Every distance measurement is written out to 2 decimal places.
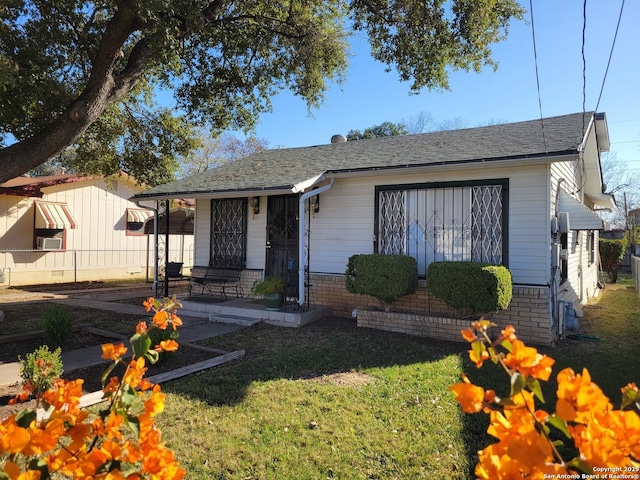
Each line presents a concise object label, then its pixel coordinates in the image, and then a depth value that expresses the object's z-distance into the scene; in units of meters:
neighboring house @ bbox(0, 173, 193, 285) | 15.05
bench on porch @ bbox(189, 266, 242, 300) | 10.13
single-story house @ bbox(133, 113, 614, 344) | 7.26
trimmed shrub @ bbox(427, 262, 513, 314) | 6.62
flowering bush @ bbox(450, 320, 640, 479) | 1.03
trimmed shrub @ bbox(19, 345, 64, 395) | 3.89
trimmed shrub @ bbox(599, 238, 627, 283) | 18.06
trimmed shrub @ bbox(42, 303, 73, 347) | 6.29
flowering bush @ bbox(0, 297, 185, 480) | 1.17
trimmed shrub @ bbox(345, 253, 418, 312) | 7.62
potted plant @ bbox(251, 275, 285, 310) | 8.72
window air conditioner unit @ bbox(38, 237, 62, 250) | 15.67
